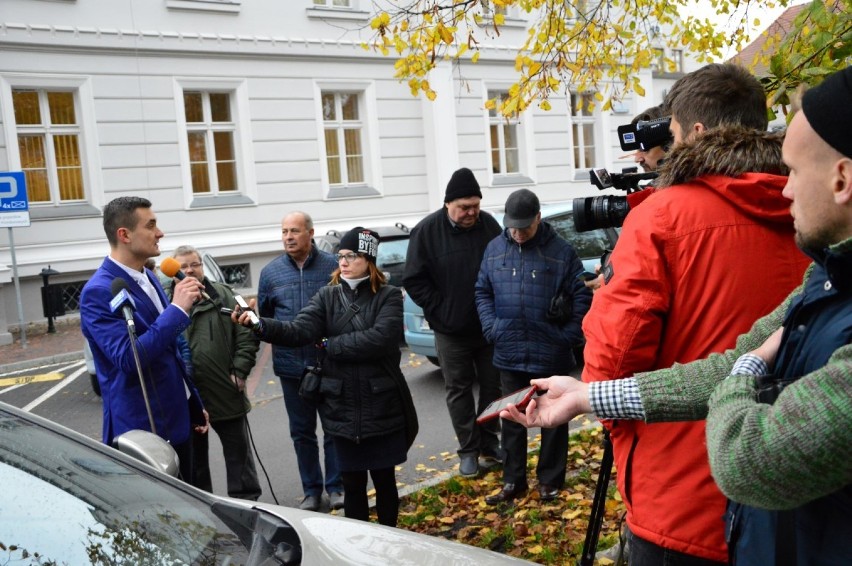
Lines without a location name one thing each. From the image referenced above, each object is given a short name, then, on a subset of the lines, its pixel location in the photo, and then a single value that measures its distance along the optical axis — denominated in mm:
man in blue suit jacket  3875
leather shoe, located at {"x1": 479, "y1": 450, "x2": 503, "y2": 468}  6008
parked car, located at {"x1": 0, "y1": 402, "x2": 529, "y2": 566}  1945
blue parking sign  12477
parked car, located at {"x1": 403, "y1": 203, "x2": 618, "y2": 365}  8711
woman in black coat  4504
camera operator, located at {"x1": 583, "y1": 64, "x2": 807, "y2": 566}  2188
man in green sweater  1366
